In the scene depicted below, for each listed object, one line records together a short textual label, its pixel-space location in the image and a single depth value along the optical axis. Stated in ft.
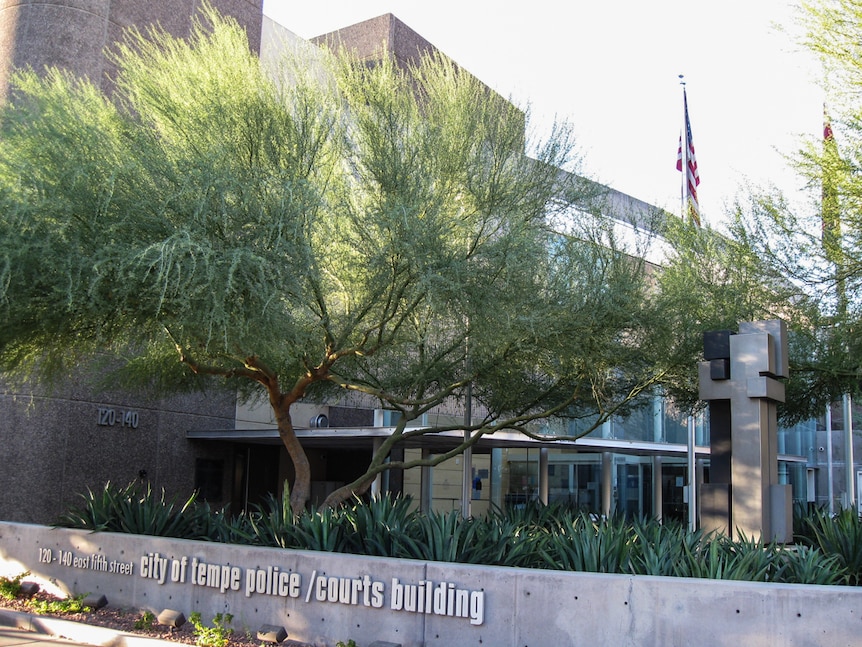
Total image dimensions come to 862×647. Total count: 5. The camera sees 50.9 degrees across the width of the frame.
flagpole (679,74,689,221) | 62.54
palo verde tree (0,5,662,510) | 33.06
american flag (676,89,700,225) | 64.23
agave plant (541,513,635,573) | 31.07
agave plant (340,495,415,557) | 34.78
